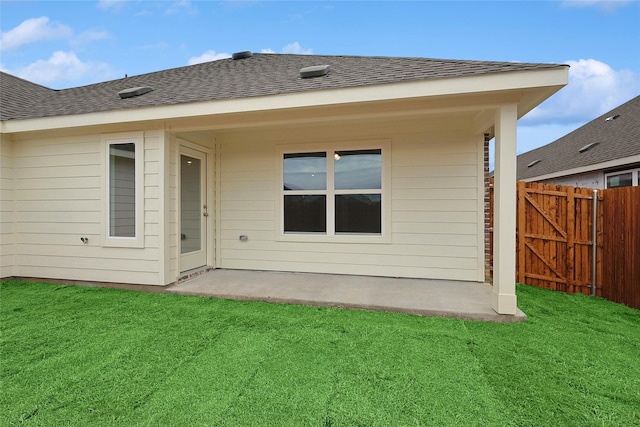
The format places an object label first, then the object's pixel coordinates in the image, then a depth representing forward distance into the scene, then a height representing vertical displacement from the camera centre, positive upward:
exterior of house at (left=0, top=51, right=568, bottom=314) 4.18 +0.59
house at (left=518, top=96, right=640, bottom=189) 7.28 +1.66
